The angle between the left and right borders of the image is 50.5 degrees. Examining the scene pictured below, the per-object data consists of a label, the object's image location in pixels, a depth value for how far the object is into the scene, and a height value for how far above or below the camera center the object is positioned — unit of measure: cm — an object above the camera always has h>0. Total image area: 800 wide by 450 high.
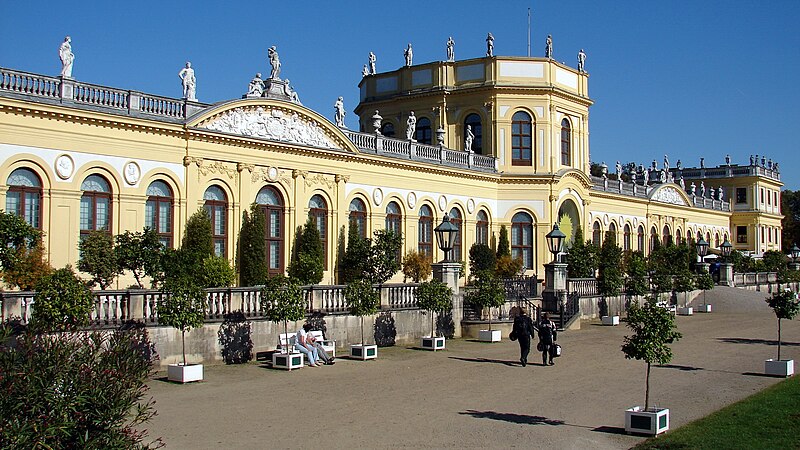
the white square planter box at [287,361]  2016 -236
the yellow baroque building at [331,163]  2389 +373
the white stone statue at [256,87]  2952 +609
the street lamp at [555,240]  3309 +84
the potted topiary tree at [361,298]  2331 -101
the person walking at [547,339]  2173 -201
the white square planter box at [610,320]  3356 -235
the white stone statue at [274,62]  2994 +710
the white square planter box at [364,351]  2231 -238
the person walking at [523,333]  2144 -184
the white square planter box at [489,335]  2745 -240
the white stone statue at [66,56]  2392 +583
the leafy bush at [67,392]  651 -106
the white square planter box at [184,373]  1767 -232
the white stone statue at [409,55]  4619 +1125
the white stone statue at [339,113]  3409 +599
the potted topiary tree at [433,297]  2588 -109
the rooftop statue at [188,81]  2767 +593
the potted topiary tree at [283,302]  2127 -102
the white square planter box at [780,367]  1972 -250
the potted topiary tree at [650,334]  1437 -125
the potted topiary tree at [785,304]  2231 -116
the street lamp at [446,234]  2741 +88
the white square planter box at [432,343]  2492 -241
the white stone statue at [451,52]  4469 +1103
